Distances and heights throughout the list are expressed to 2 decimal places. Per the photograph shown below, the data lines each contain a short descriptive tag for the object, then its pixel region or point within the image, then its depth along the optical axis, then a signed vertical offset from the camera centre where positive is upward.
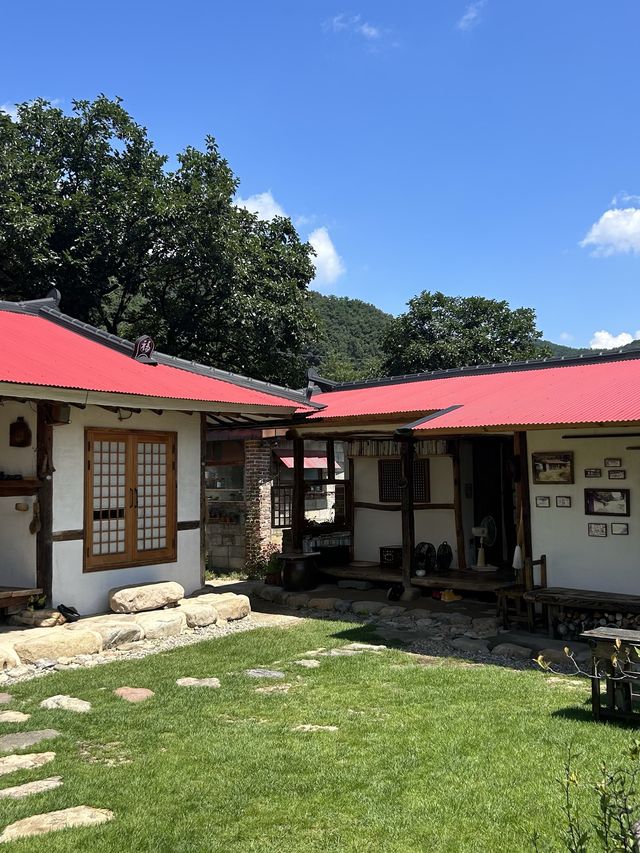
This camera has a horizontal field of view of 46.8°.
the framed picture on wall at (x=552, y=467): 9.41 +0.10
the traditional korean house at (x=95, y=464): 9.37 +0.25
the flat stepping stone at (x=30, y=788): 4.43 -1.86
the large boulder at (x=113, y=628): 8.73 -1.76
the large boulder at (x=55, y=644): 7.89 -1.77
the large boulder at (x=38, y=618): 9.06 -1.66
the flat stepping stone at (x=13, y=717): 5.98 -1.91
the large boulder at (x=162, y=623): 9.30 -1.82
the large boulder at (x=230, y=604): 10.52 -1.79
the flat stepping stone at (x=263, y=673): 7.35 -1.94
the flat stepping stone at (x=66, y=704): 6.25 -1.90
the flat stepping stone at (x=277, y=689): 6.83 -1.94
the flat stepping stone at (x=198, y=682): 7.03 -1.93
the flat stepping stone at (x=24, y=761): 4.89 -1.88
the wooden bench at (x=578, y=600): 8.41 -1.46
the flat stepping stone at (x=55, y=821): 3.95 -1.86
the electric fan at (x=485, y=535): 11.95 -0.98
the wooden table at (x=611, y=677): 5.68 -1.57
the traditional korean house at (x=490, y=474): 8.99 +0.02
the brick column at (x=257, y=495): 14.99 -0.31
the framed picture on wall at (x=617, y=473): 8.99 +0.01
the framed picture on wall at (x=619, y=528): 8.96 -0.66
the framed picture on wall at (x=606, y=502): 8.98 -0.34
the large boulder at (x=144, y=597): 9.91 -1.57
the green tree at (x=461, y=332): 34.66 +6.97
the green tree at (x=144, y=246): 20.69 +6.78
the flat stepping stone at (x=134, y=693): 6.54 -1.91
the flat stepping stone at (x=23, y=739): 5.32 -1.89
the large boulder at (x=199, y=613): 10.03 -1.82
